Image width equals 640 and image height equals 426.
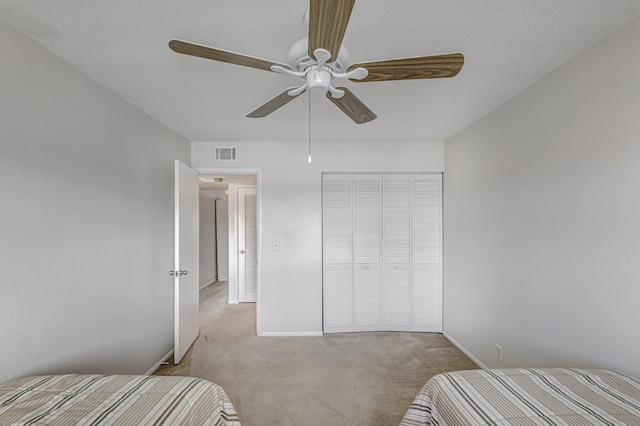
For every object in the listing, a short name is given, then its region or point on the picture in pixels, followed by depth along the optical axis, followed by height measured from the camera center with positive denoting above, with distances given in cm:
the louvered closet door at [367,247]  361 -41
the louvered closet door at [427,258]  360 -54
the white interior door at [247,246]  499 -54
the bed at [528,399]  107 -75
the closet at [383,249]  360 -43
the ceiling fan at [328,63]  102 +62
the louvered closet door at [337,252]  359 -46
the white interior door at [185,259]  269 -45
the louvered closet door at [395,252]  361 -47
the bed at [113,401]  108 -75
